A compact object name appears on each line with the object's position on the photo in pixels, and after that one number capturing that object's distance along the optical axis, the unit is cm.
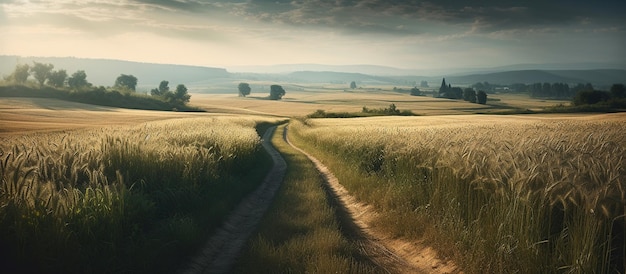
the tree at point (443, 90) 18332
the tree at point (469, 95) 13291
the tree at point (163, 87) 14546
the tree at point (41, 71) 10423
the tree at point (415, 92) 18712
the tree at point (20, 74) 8939
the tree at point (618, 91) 9635
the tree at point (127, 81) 14500
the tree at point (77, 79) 12119
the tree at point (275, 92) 17825
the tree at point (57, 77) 10725
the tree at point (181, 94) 11653
